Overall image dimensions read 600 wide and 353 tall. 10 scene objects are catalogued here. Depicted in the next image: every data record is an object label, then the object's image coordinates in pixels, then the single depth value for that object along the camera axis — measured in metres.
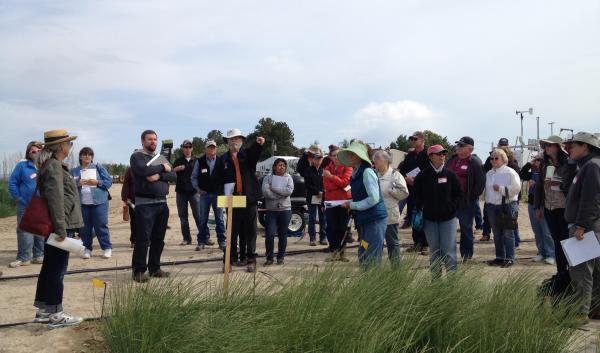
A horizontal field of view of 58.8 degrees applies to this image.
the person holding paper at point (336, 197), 8.51
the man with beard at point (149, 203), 6.86
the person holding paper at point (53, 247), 4.80
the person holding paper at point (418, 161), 8.95
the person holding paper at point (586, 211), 4.99
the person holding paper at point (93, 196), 8.59
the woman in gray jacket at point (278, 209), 8.16
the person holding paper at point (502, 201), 7.86
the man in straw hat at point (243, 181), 7.61
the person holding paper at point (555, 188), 6.05
